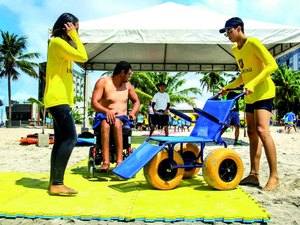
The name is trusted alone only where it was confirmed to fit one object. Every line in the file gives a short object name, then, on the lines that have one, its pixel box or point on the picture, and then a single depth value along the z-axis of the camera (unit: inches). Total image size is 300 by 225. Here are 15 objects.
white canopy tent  293.7
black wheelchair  163.3
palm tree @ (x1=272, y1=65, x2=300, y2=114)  1883.6
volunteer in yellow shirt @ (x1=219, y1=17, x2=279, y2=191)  140.9
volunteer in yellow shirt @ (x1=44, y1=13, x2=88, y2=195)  123.3
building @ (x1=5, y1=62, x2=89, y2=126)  2191.3
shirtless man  159.6
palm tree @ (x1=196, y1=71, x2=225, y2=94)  1764.3
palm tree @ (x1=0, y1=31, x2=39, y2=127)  1453.0
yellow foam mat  97.7
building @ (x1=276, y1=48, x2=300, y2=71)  2937.3
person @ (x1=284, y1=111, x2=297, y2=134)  798.2
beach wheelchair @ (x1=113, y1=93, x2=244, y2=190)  132.2
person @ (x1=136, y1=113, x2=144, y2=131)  916.3
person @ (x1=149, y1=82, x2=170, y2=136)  390.6
